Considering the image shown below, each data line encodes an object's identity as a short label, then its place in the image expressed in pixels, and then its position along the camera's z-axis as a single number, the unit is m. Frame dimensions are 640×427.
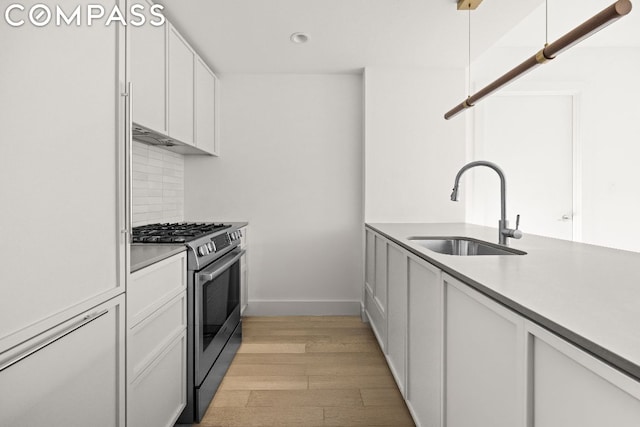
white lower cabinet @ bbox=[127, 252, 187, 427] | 1.37
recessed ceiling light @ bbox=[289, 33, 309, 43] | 2.79
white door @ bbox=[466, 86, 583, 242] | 3.65
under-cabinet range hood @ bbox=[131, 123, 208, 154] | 2.20
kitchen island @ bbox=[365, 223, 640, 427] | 0.62
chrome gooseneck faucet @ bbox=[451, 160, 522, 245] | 1.79
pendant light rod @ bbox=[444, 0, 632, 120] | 1.12
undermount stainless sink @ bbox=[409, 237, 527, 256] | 2.08
